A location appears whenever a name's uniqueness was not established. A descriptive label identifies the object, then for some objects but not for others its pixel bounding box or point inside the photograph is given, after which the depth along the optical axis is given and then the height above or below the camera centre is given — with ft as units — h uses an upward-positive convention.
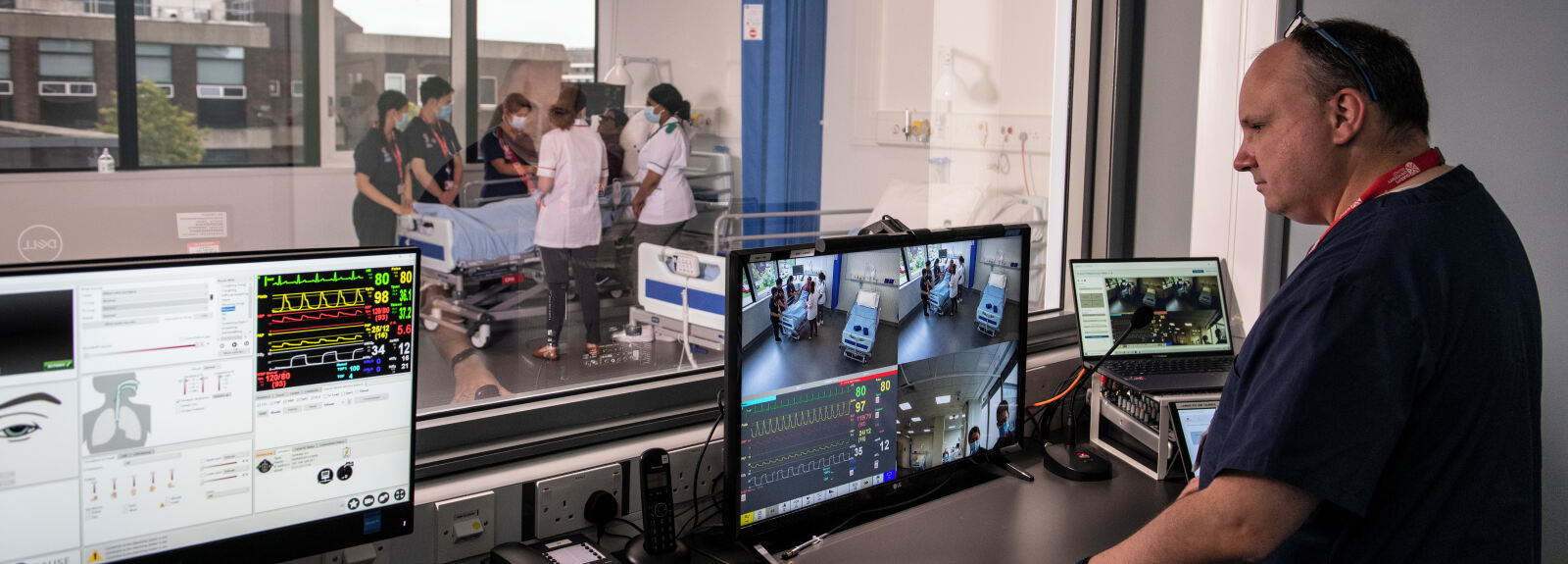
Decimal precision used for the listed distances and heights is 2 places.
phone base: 4.70 -1.73
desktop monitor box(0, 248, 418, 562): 3.25 -0.80
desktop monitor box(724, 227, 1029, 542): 4.69 -0.94
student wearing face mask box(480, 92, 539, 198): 9.65 +0.38
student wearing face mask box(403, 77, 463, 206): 9.12 +0.40
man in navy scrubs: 3.32 -0.53
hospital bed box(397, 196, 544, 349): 9.37 -0.72
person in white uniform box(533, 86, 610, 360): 10.18 -0.13
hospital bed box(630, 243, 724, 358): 8.30 -0.91
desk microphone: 6.21 -1.66
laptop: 7.11 -0.84
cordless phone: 4.74 -1.51
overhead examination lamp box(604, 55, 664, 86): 10.12 +1.20
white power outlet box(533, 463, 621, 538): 4.99 -1.57
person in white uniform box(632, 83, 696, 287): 10.39 +0.22
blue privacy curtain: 11.25 +0.99
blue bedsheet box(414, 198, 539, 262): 9.80 -0.40
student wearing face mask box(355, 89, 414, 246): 8.68 +0.08
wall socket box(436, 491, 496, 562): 4.68 -1.63
